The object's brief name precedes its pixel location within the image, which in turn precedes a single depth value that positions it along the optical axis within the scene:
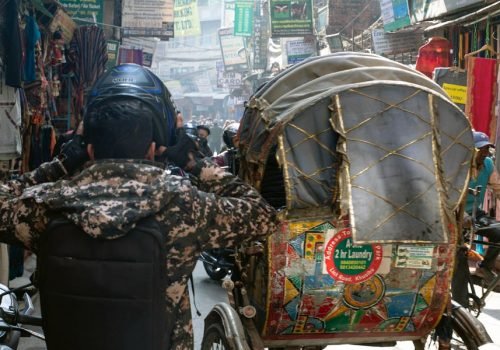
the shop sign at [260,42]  37.19
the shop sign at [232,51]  39.94
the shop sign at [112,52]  18.31
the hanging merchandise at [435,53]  11.80
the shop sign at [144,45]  22.72
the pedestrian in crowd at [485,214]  5.89
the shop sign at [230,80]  44.34
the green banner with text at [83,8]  14.09
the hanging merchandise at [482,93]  9.61
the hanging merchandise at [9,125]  7.25
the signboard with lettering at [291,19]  22.25
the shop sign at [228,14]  51.97
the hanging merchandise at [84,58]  12.63
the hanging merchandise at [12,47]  7.18
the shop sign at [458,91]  10.09
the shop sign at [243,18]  34.59
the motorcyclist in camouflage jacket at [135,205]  2.32
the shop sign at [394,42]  15.77
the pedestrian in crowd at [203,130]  13.31
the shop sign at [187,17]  35.22
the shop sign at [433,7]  10.91
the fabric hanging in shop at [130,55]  19.66
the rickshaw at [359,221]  3.73
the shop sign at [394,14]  13.77
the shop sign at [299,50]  24.28
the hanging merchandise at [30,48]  8.07
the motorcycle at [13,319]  3.46
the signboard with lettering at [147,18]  18.86
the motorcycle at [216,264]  8.66
